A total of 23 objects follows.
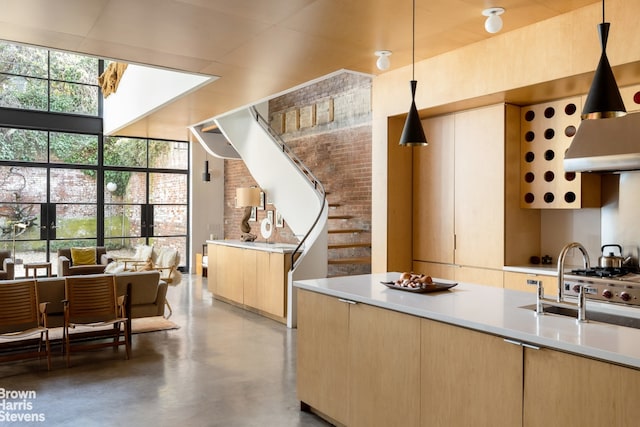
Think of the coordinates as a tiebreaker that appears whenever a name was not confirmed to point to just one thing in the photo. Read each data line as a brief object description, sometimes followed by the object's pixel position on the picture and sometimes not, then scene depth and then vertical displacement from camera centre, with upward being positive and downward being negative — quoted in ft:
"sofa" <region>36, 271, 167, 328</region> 17.76 -3.08
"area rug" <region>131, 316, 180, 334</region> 21.85 -5.04
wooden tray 11.46 -1.76
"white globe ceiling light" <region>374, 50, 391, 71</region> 16.88 +5.13
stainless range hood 13.61 +1.77
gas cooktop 13.38 -2.00
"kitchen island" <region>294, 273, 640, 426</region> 7.18 -2.57
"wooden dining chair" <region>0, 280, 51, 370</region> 15.94 -3.22
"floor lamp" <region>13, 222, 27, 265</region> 33.83 -1.13
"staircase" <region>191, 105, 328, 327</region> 22.90 +1.52
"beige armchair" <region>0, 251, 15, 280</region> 24.40 -2.91
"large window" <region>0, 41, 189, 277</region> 34.14 +2.91
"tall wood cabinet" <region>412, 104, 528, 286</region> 17.22 +0.72
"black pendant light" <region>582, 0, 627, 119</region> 8.21 +1.88
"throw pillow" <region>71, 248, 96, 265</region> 31.32 -2.77
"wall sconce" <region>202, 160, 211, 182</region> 40.24 +2.97
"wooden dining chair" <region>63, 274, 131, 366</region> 17.34 -3.27
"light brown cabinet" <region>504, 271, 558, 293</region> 15.59 -2.24
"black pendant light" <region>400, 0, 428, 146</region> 12.24 +1.92
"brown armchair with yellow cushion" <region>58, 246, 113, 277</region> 29.37 -2.91
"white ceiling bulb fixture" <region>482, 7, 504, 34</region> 13.39 +5.08
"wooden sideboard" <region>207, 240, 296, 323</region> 23.44 -3.24
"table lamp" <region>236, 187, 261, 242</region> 30.16 +0.84
